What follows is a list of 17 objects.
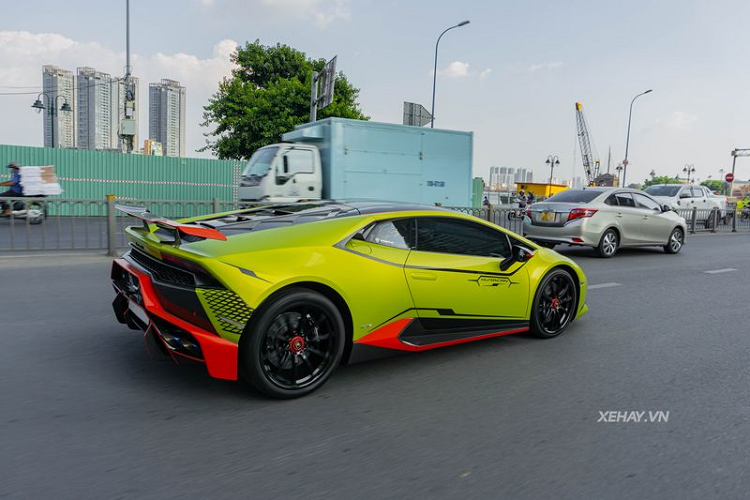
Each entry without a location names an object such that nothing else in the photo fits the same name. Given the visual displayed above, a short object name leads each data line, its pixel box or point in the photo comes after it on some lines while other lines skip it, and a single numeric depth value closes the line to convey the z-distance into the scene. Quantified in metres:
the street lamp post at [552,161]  71.62
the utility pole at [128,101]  22.88
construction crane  102.38
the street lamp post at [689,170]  108.00
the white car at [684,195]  22.08
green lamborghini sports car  3.27
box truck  14.08
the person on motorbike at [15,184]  15.84
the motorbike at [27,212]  9.84
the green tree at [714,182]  151.43
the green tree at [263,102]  33.28
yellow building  46.06
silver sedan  11.52
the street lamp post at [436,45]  33.51
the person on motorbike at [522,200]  29.55
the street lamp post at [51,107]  29.82
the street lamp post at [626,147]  47.25
